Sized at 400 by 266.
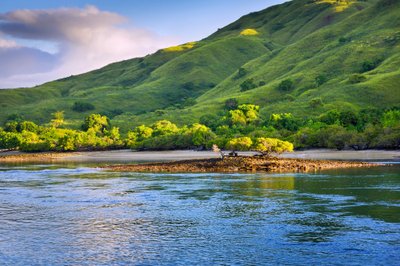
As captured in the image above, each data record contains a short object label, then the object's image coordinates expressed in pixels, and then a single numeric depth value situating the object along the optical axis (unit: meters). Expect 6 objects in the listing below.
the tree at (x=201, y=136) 169.90
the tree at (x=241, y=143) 124.20
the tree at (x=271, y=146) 104.81
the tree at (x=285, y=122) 178.25
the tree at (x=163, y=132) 198.14
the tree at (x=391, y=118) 147.68
